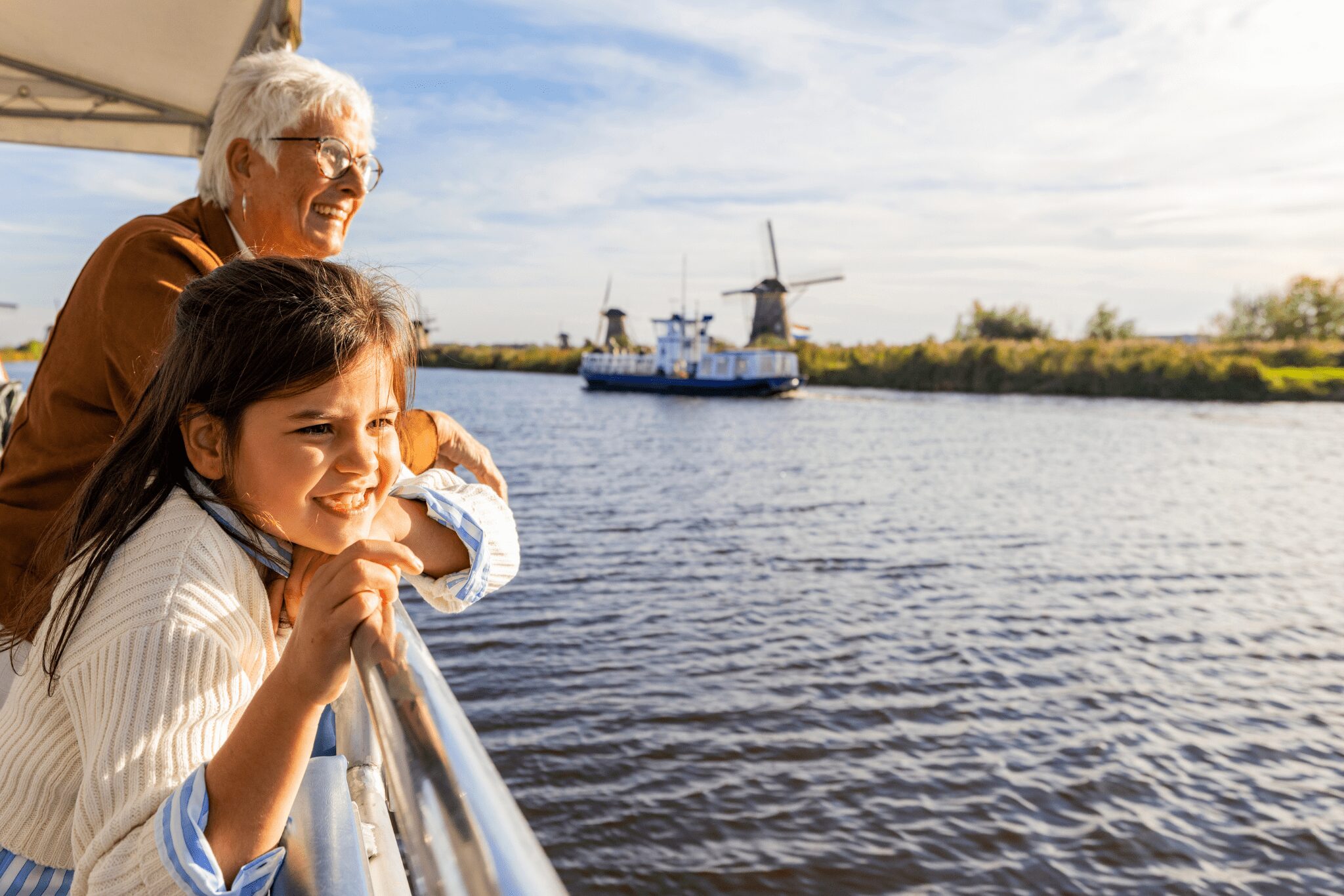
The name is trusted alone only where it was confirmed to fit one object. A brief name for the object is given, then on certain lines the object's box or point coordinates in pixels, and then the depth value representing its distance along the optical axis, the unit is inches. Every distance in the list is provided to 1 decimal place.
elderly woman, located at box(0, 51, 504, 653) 47.0
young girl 24.4
